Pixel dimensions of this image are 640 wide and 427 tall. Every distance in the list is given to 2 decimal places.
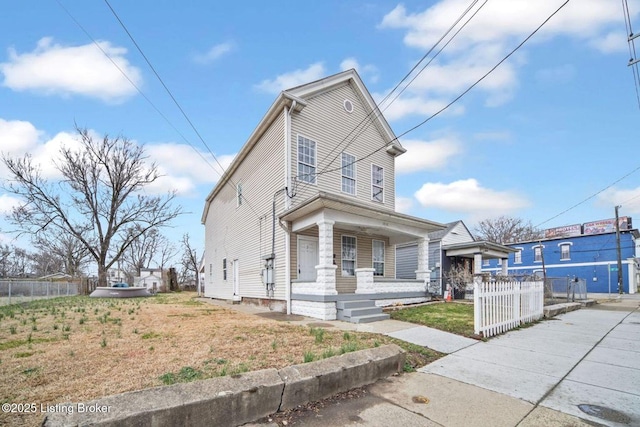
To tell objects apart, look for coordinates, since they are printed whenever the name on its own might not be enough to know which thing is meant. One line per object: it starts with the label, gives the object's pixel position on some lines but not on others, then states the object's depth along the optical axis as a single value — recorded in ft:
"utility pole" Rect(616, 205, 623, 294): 92.02
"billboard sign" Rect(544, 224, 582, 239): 127.20
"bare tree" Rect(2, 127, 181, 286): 90.33
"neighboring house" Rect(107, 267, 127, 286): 162.91
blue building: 102.27
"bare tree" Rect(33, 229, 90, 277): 108.64
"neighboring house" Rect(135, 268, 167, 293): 132.75
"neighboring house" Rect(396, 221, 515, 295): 58.75
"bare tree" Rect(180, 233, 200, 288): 149.07
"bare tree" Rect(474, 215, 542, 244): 159.12
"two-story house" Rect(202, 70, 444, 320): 33.55
